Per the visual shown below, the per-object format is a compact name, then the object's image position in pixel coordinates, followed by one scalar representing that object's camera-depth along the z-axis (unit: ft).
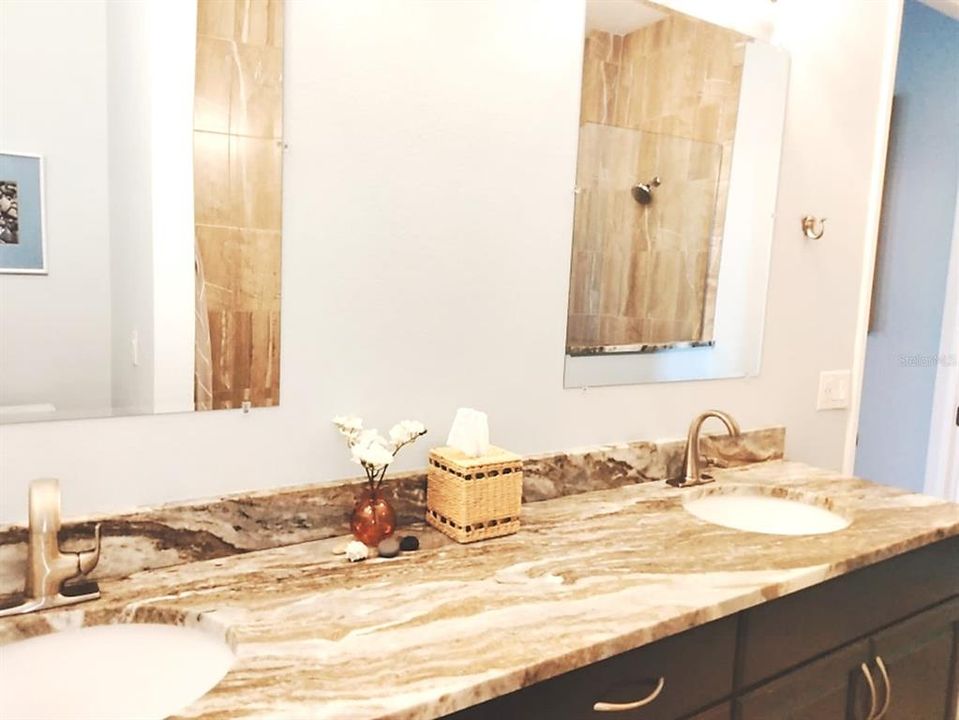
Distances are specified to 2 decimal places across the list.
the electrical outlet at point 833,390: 6.83
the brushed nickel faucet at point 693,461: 5.49
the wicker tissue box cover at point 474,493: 4.14
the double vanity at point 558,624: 2.84
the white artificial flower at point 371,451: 3.94
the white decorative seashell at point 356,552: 3.83
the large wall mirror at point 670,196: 5.12
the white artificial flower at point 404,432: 4.12
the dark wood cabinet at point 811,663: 3.17
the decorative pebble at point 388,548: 3.88
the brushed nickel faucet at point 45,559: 3.15
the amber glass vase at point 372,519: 4.01
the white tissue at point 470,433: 4.28
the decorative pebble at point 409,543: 4.00
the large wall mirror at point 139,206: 3.27
